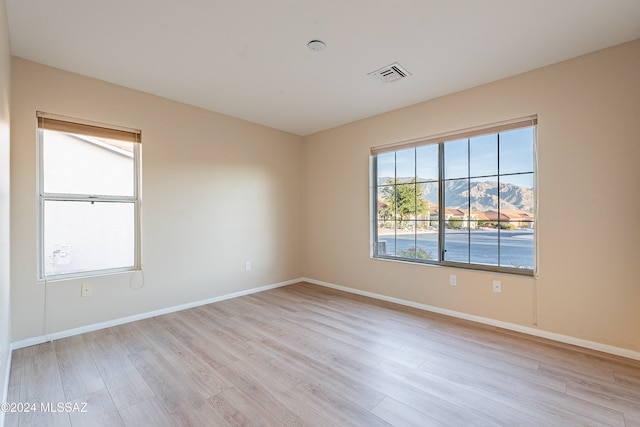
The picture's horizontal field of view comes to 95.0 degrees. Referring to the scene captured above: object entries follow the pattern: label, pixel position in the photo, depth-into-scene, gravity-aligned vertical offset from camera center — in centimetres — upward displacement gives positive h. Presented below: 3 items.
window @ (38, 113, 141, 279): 282 +17
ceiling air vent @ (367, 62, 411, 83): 280 +139
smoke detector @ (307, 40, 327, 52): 240 +140
